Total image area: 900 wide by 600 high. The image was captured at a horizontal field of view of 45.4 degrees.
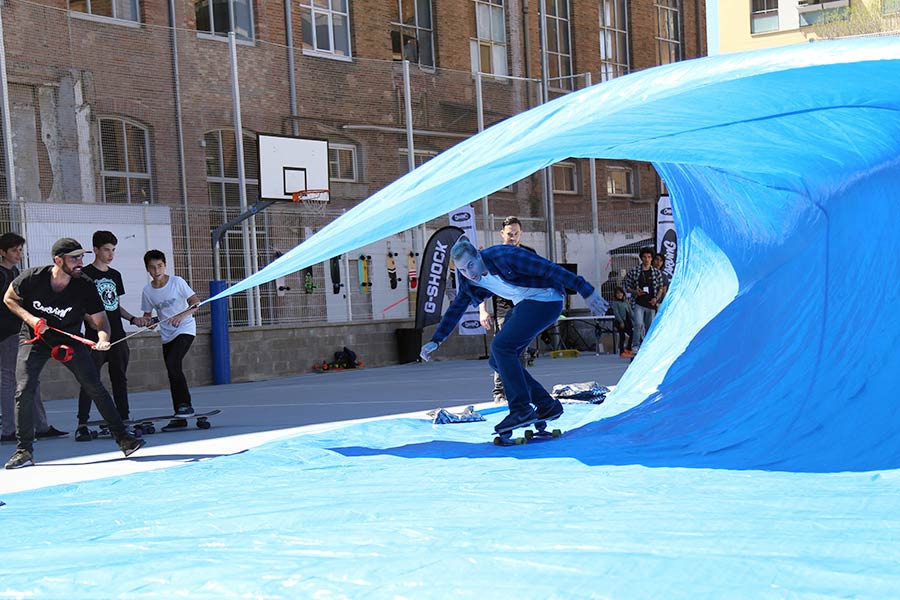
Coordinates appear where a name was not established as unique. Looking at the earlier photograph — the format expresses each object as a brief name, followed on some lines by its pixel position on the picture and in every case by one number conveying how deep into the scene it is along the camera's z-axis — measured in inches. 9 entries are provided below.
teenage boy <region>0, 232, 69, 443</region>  350.3
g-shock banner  739.4
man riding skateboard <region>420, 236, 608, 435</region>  293.0
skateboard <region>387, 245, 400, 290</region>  784.9
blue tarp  159.8
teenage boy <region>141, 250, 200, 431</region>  368.2
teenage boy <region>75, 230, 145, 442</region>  351.9
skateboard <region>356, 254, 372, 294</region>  773.2
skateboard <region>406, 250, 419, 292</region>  794.8
